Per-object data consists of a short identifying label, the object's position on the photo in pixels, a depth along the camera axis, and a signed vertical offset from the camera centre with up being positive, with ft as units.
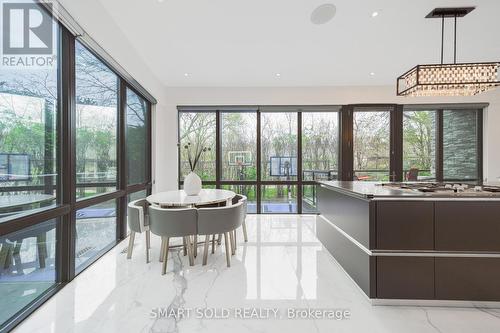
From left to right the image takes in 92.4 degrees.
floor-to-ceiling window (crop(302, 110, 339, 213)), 17.80 +1.28
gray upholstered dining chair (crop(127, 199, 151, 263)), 9.51 -2.32
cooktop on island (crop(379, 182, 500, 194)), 7.36 -0.82
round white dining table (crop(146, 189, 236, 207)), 9.24 -1.42
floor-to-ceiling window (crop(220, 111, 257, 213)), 17.83 +1.16
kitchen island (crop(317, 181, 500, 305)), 6.53 -2.27
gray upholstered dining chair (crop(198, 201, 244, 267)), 8.95 -2.14
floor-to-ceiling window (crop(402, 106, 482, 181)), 16.85 +1.45
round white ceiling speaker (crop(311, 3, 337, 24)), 9.21 +6.04
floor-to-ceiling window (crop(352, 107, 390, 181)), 17.19 +1.44
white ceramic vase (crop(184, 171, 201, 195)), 11.12 -0.94
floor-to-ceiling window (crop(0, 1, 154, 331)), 6.20 +0.04
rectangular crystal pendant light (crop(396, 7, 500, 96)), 8.79 +3.27
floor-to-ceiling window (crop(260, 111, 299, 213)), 17.87 +1.07
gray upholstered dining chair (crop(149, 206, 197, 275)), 8.66 -2.12
